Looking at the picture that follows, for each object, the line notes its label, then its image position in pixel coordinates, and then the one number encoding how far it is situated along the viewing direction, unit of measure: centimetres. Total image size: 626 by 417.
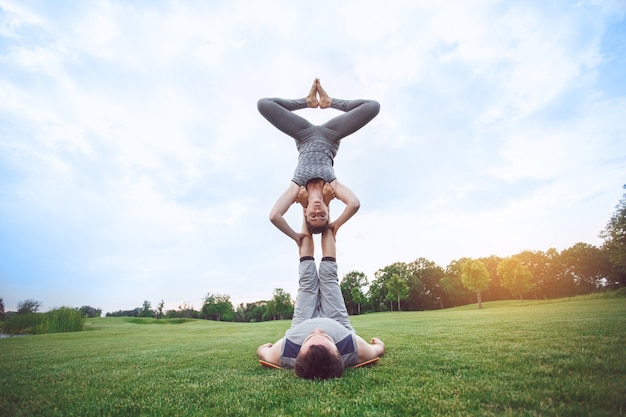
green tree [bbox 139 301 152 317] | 6588
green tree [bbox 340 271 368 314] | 5384
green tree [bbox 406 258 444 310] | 6162
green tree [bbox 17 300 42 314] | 1990
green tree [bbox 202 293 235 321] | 6128
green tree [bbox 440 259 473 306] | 5678
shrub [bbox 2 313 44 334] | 1853
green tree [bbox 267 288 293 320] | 5667
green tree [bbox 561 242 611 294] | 4022
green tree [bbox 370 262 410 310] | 5538
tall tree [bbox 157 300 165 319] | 6721
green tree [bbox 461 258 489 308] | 3681
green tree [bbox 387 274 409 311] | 4359
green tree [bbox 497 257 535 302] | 3806
